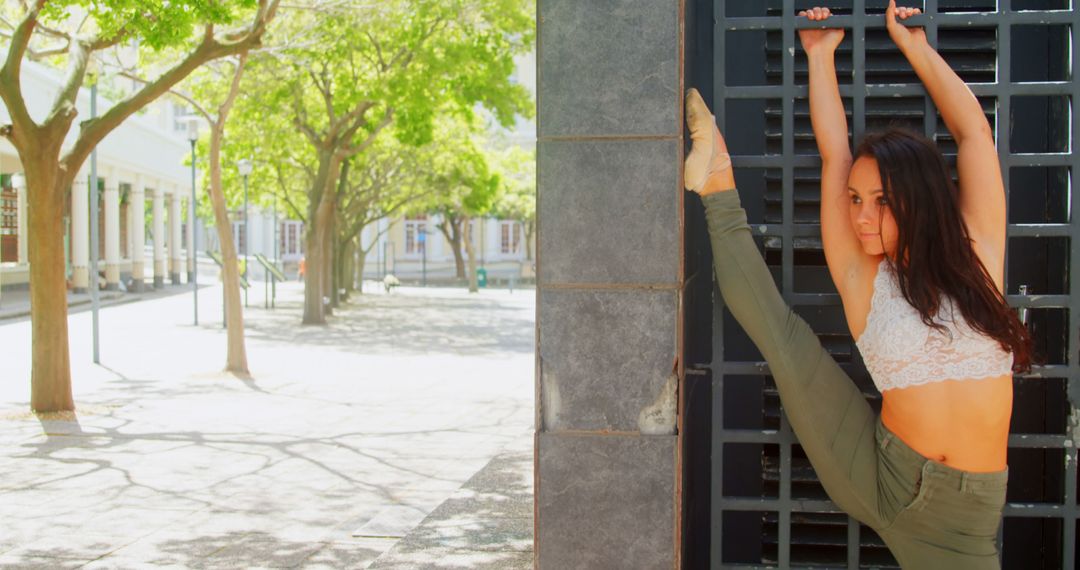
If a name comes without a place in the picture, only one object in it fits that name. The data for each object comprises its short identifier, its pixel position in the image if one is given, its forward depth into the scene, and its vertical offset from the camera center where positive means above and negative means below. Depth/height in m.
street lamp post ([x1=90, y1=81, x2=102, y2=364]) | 16.92 -0.15
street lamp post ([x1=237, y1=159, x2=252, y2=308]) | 27.77 +1.65
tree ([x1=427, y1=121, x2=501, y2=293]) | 34.09 +1.92
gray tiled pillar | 3.41 -0.07
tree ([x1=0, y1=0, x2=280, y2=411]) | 10.94 +1.08
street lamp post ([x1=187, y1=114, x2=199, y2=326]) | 22.82 +1.90
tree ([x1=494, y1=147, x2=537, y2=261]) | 47.97 +2.16
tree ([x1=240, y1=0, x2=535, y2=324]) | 19.69 +2.93
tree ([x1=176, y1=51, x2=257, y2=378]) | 15.35 -0.12
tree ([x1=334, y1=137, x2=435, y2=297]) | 34.28 +1.59
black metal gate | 3.49 -0.02
